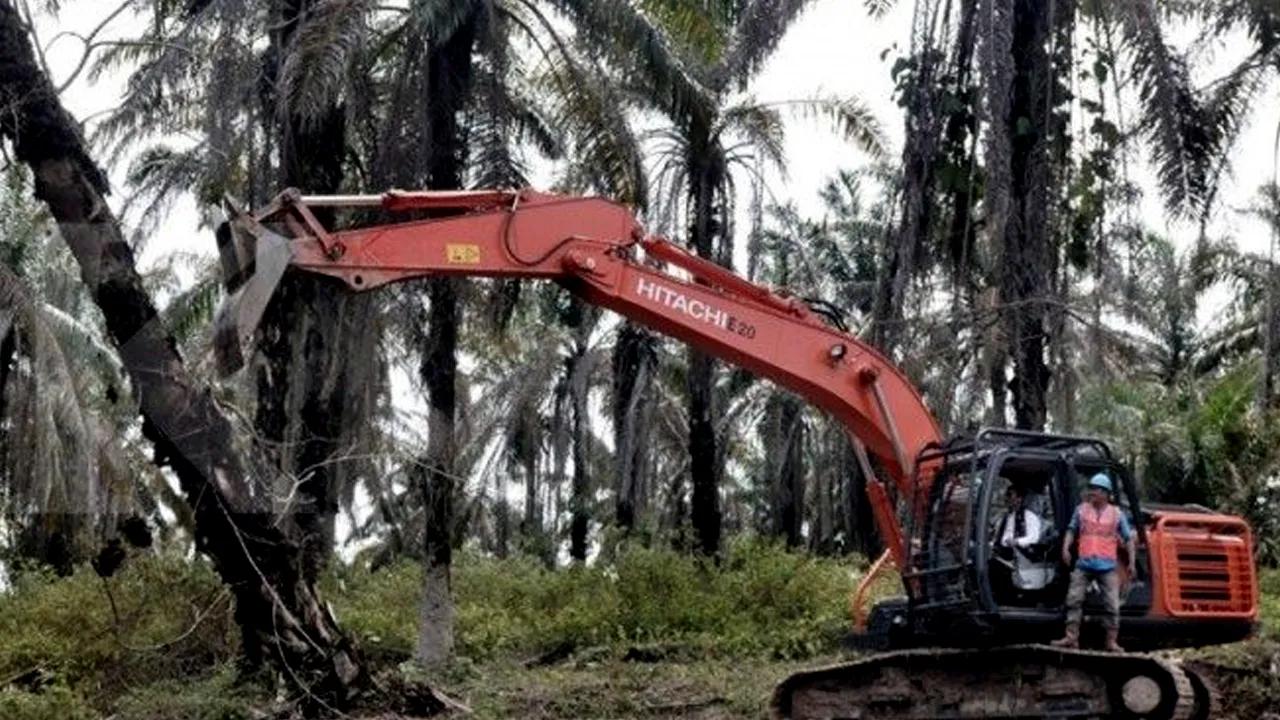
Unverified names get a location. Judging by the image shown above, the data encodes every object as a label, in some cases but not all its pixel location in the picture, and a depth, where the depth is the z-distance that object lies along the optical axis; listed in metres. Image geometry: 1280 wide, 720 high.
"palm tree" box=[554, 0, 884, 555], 20.20
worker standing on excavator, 13.36
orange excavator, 13.50
